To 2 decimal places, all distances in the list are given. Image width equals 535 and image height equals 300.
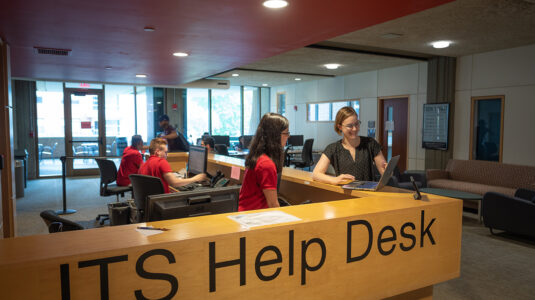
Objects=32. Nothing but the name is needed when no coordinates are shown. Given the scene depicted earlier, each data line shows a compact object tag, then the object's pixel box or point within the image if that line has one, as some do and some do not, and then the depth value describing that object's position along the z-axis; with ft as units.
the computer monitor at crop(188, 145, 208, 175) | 13.65
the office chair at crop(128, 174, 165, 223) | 11.45
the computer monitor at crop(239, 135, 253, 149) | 35.55
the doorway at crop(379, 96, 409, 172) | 28.27
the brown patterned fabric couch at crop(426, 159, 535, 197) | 19.26
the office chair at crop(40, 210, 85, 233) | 7.48
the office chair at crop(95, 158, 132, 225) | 17.49
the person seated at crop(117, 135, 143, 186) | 17.19
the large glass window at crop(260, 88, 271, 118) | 44.01
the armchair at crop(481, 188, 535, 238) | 14.51
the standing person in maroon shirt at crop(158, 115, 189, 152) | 21.08
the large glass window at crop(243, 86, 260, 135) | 43.27
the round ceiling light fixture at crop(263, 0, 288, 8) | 8.84
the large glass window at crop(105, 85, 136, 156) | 34.73
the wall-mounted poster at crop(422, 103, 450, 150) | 24.77
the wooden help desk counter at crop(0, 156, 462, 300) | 4.15
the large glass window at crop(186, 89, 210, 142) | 39.37
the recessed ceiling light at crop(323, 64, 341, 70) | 27.20
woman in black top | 9.59
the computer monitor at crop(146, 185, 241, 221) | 5.98
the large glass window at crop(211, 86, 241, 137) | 41.27
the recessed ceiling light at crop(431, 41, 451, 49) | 19.81
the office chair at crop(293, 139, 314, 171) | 31.60
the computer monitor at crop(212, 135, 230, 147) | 36.56
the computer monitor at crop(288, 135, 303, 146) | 37.06
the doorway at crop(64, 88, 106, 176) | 33.22
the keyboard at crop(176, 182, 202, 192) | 13.00
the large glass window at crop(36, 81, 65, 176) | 32.37
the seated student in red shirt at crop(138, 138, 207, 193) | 12.69
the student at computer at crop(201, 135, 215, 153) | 20.03
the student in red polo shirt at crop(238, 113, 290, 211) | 7.62
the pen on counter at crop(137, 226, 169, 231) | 5.00
